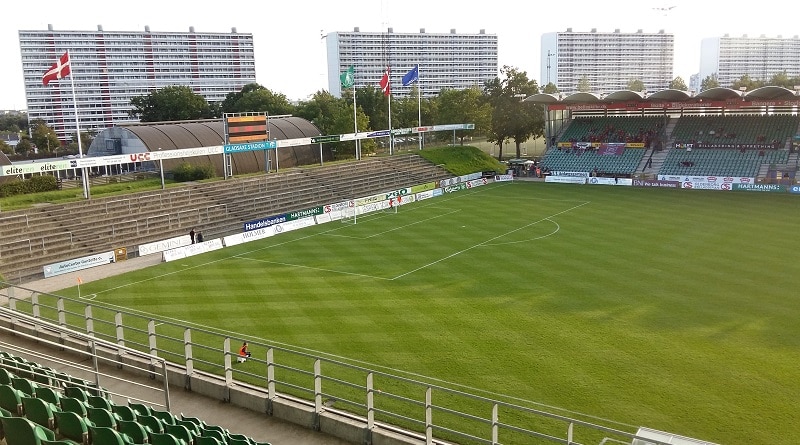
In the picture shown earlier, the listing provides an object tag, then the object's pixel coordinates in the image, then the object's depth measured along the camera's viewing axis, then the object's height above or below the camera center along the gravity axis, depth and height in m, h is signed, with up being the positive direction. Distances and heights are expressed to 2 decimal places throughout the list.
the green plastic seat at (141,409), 11.60 -5.17
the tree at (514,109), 74.81 +0.83
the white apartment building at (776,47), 197.38 +19.03
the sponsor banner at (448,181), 58.43 -5.88
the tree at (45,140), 92.94 -1.38
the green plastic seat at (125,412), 10.91 -4.88
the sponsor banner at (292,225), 41.38 -6.77
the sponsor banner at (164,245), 35.91 -6.78
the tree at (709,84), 137.79 +5.90
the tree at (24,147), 85.81 -2.12
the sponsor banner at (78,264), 31.69 -6.85
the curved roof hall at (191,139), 53.66 -1.12
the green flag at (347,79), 53.21 +3.54
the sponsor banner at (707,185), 55.09 -6.55
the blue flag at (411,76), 59.88 +4.09
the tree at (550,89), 96.43 +4.08
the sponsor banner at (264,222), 41.16 -6.42
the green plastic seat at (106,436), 9.57 -4.63
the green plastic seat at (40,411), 10.55 -4.65
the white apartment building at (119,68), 166.25 +16.43
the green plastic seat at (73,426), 10.18 -4.75
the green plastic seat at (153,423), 10.45 -4.88
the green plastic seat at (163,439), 9.70 -4.76
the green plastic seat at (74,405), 10.94 -4.75
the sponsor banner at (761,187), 52.99 -6.60
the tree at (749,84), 101.34 +4.10
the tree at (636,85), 169.07 +7.31
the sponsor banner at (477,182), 61.51 -6.36
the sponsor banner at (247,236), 37.88 -6.83
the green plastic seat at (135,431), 10.02 -4.77
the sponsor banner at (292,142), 53.49 -1.63
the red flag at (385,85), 58.00 +3.25
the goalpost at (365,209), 45.56 -6.70
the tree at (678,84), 144.12 +6.23
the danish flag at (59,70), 32.94 +3.10
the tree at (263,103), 80.25 +2.72
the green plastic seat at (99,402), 11.45 -4.94
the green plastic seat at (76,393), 11.94 -4.95
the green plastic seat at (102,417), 10.41 -4.74
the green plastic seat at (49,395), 11.58 -4.82
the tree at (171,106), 81.94 +2.73
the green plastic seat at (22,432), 9.40 -4.46
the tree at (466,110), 77.44 +0.97
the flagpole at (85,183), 39.15 -3.29
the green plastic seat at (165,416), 11.15 -5.15
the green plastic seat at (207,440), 9.95 -4.91
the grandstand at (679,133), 58.81 -2.23
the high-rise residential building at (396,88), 194.88 +9.59
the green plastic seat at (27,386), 11.83 -4.75
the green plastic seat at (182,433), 10.16 -4.91
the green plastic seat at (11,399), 11.07 -4.66
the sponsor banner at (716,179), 54.56 -6.00
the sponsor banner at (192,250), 34.22 -6.84
